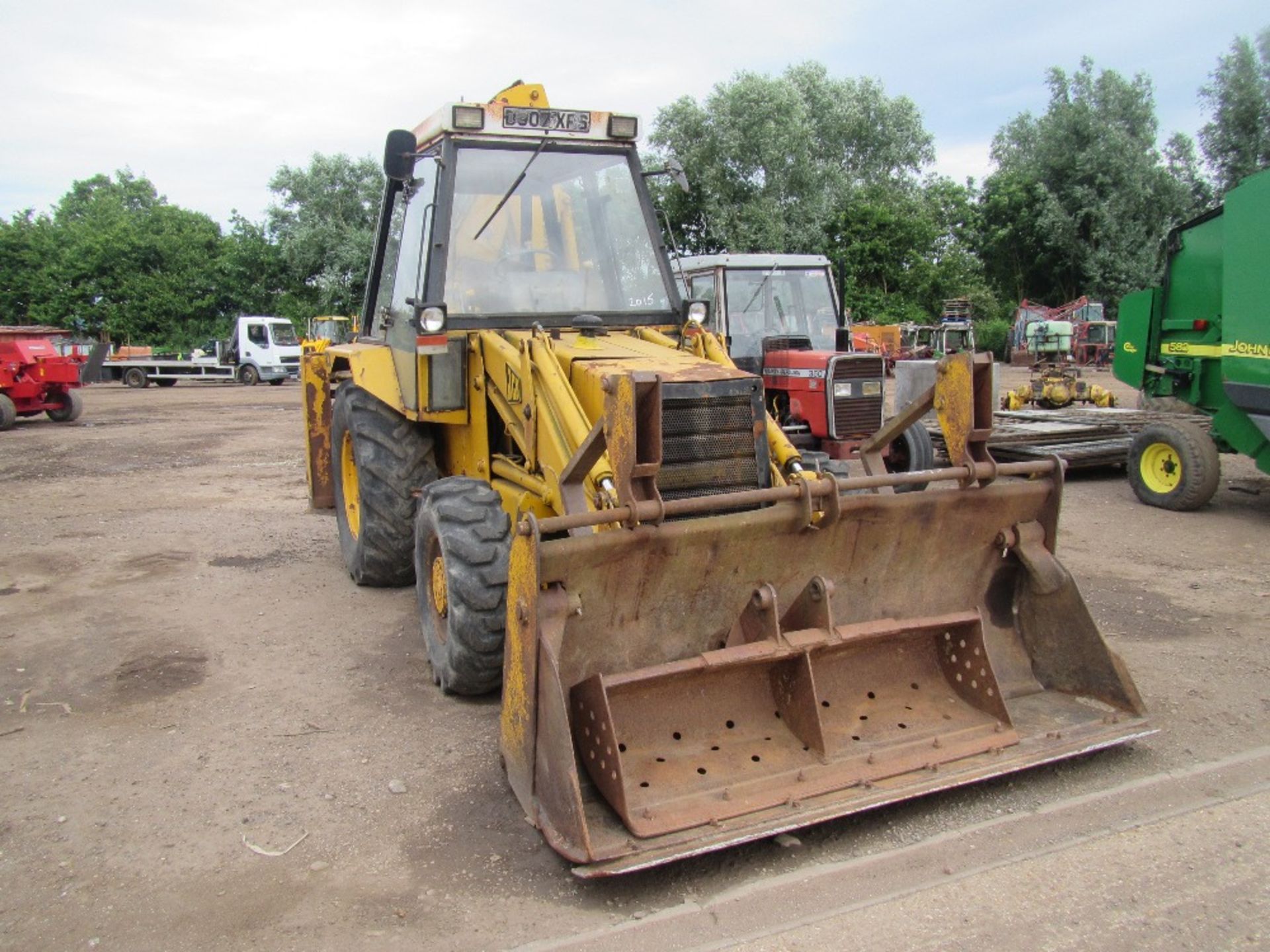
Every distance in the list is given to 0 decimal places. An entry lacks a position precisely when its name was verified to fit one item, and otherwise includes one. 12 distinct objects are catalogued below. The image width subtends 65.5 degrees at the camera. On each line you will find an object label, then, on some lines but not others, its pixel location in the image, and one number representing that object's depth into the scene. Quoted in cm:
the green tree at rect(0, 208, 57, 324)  4112
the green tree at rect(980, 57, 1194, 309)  3534
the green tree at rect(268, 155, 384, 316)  3706
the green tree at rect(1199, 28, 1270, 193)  3306
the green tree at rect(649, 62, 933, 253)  3105
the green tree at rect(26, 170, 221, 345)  4022
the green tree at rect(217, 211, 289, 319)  4047
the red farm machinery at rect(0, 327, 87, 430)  1775
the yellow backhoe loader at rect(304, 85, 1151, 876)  342
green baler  793
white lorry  3147
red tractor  999
